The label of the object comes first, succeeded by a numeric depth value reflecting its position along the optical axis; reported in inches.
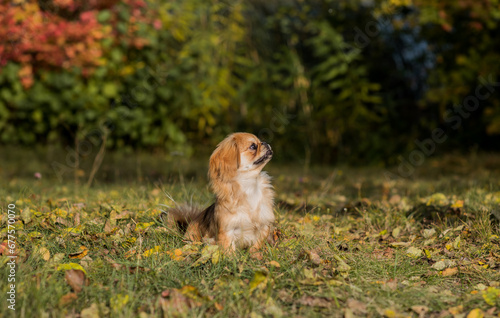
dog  125.3
